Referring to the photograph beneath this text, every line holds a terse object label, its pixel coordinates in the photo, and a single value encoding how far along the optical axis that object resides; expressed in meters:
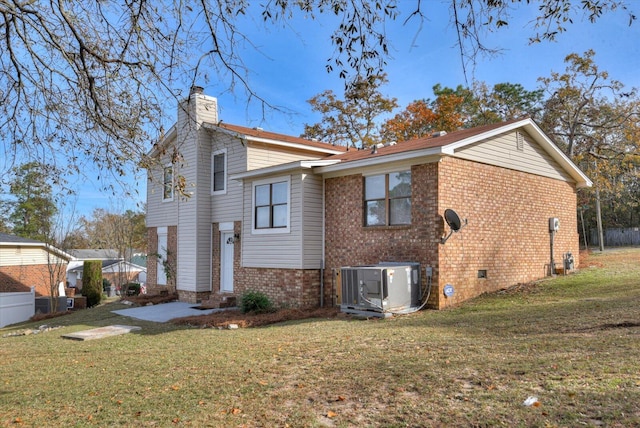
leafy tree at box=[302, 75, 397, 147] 29.58
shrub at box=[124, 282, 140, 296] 24.10
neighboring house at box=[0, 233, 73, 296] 23.28
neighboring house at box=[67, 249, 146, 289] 38.04
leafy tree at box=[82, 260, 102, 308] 22.47
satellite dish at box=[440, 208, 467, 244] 10.87
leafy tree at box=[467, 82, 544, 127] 30.28
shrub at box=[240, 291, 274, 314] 12.77
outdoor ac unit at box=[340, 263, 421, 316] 10.46
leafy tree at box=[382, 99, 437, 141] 30.12
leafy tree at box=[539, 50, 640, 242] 25.20
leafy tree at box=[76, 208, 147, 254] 36.94
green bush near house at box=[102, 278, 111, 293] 34.10
